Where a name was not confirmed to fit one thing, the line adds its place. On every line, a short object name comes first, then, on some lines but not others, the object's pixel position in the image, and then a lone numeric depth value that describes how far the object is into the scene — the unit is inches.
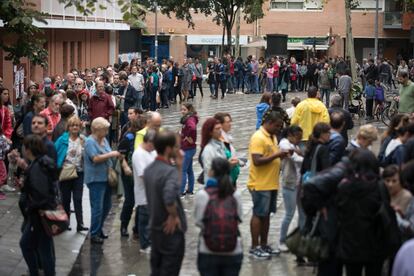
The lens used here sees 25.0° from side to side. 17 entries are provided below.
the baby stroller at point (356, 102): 1139.9
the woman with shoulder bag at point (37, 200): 375.9
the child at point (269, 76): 1549.0
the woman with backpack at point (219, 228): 316.5
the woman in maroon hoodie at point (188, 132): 574.2
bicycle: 1059.9
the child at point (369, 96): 1111.0
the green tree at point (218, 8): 1894.7
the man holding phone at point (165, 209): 324.5
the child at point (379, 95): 1107.3
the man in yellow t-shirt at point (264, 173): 430.9
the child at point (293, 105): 631.4
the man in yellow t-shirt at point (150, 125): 467.2
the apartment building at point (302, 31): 2471.7
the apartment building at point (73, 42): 1055.6
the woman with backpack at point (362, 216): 320.2
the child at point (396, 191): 323.9
